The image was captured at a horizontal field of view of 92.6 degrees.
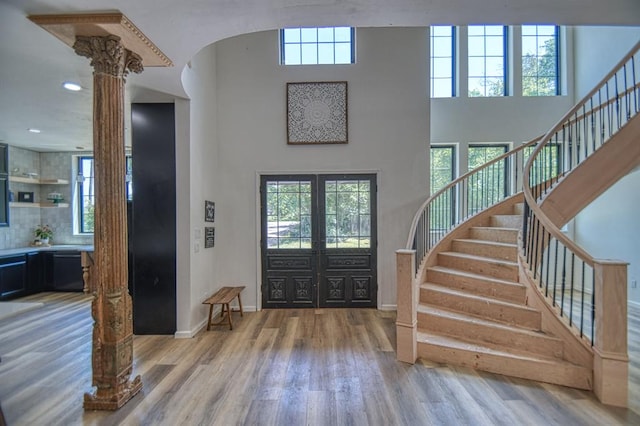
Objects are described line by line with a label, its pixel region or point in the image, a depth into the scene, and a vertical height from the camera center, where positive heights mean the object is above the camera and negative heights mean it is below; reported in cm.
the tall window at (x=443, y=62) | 592 +287
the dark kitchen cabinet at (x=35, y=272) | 550 -112
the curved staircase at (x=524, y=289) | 246 -84
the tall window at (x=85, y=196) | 632 +30
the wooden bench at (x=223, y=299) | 391 -117
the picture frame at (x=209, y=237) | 429 -38
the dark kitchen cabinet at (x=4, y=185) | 531 +45
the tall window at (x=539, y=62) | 594 +288
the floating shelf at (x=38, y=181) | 558 +58
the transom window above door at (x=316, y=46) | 509 +275
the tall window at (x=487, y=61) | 594 +291
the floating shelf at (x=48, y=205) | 599 +11
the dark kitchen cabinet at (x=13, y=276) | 505 -113
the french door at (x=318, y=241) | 489 -50
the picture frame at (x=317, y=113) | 491 +156
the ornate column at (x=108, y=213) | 231 -2
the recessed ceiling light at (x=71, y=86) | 328 +136
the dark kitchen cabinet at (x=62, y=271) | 568 -113
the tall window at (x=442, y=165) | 584 +85
